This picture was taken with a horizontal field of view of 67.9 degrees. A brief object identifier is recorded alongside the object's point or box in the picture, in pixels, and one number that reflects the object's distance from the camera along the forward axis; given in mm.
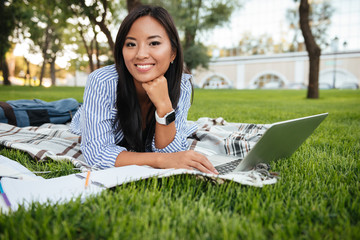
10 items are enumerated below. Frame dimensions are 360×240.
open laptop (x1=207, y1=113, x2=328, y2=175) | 1415
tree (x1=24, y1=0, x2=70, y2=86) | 11060
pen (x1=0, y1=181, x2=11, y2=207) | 1173
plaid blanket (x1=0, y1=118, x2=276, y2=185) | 1984
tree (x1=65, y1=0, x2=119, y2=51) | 9156
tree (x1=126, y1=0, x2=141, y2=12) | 8641
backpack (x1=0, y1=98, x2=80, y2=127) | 3250
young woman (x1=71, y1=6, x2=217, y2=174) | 1725
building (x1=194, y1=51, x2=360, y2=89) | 34906
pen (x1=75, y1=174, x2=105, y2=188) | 1346
